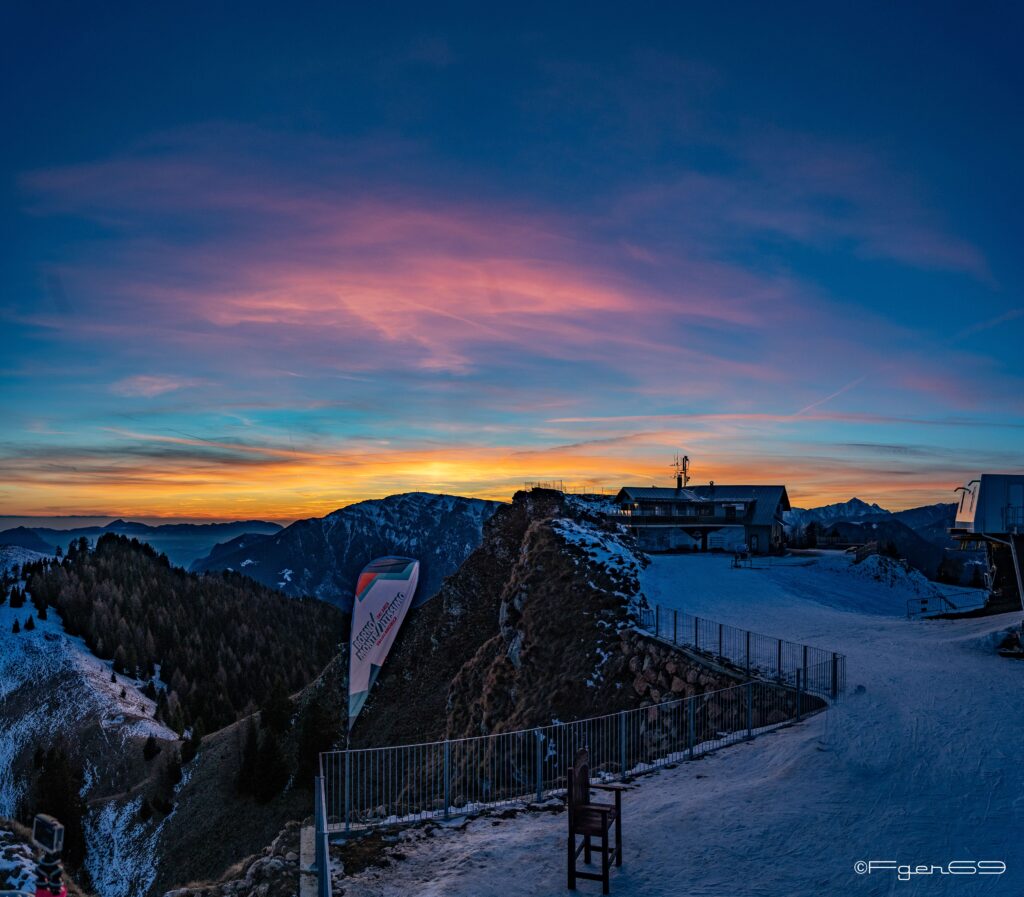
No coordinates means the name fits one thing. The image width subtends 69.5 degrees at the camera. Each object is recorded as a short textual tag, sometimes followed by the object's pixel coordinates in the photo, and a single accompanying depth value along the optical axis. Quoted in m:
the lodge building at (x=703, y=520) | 72.38
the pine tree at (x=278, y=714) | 76.22
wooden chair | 11.16
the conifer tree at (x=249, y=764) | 68.48
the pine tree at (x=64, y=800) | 77.50
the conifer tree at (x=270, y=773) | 65.88
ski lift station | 38.09
